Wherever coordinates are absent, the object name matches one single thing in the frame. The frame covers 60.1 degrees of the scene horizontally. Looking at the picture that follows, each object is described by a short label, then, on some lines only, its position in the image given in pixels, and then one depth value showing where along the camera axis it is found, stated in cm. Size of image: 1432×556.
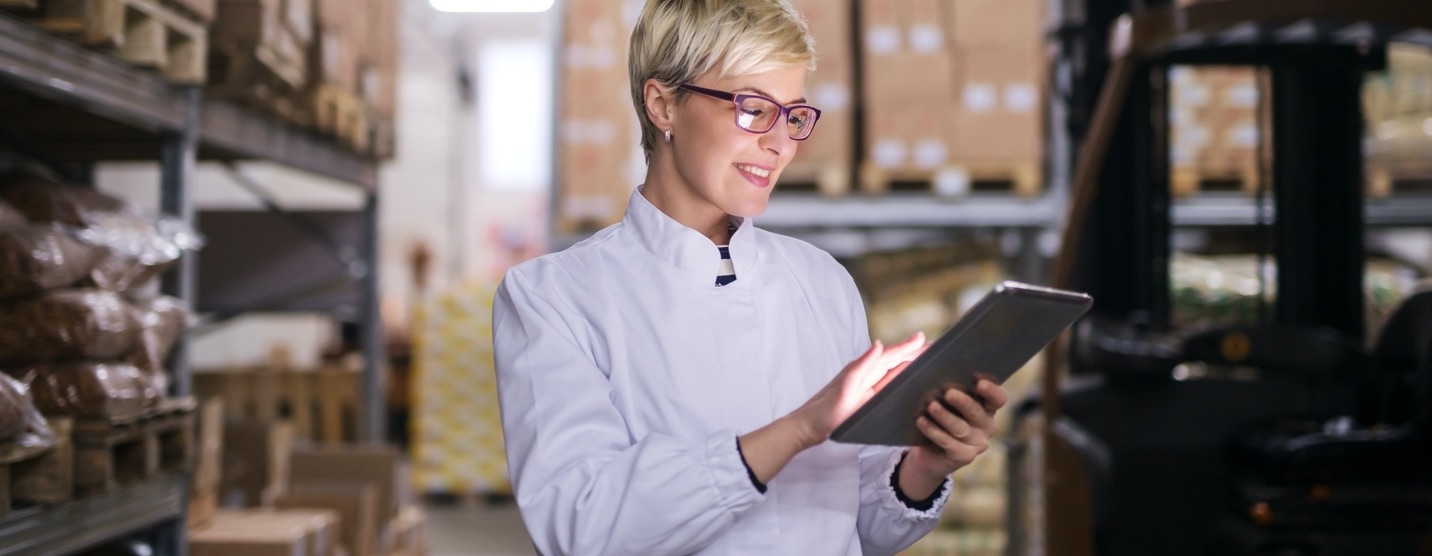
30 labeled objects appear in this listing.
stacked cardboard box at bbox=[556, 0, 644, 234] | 651
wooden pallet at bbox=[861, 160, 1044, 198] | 629
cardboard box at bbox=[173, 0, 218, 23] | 336
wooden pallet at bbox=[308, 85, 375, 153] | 471
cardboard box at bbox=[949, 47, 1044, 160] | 624
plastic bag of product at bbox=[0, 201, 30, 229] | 275
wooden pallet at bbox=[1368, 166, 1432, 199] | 674
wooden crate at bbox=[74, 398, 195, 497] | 288
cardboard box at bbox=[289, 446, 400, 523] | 490
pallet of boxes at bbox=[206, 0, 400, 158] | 384
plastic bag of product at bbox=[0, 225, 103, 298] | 276
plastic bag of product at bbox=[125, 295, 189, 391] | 320
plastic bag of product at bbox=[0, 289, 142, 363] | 283
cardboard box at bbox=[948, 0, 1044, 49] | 625
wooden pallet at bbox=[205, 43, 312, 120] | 388
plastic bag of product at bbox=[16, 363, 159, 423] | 288
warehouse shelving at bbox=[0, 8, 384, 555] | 268
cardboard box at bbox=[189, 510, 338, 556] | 364
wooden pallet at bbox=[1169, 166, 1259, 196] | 648
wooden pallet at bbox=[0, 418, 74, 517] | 266
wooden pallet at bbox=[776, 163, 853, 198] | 636
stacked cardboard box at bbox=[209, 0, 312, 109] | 379
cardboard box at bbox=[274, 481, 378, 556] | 436
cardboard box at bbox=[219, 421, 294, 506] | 451
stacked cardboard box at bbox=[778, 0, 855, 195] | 629
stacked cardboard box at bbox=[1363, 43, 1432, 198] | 668
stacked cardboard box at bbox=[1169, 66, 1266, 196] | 645
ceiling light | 1086
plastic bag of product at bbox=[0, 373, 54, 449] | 246
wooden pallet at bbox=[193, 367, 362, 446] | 671
